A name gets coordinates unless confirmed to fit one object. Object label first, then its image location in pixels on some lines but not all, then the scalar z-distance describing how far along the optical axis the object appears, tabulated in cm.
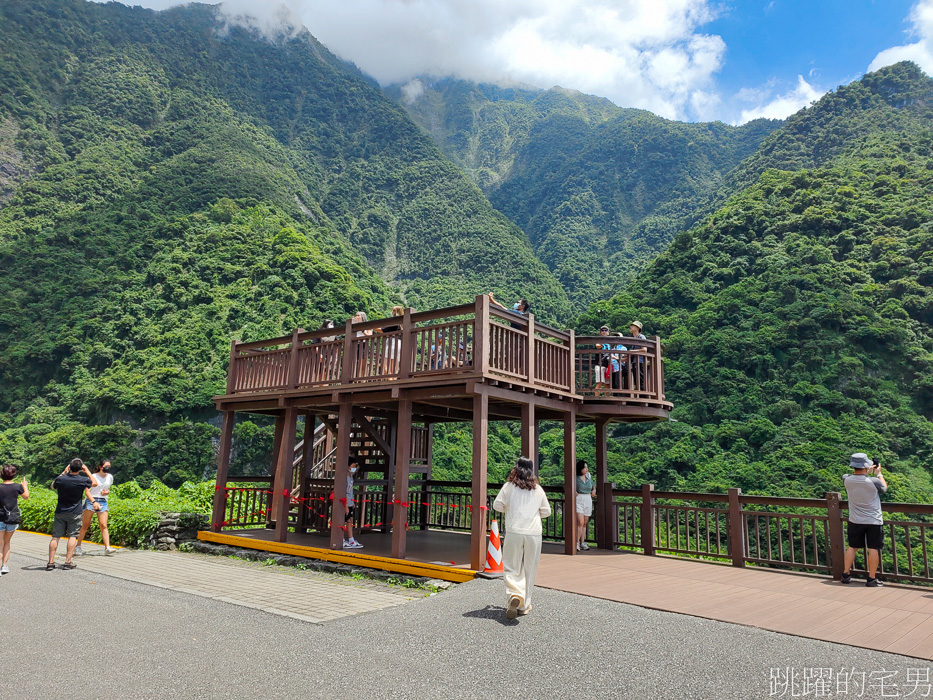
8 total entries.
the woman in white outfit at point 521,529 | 638
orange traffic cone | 837
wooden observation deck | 941
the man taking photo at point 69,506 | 995
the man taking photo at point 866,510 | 821
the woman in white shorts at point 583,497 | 1132
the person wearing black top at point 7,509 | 945
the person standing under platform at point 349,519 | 1079
